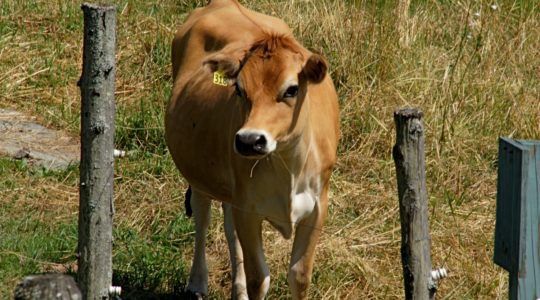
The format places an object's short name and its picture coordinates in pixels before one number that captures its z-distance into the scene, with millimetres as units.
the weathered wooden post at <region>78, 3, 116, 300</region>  10352
